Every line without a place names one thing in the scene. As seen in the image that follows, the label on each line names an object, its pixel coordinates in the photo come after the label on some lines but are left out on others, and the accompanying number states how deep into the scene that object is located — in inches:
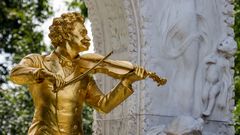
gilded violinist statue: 282.0
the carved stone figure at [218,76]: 379.6
